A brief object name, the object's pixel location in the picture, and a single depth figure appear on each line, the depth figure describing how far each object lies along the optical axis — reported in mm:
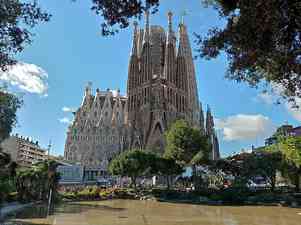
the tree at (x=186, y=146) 32544
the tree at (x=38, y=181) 21814
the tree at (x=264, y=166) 29207
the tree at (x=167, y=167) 32373
